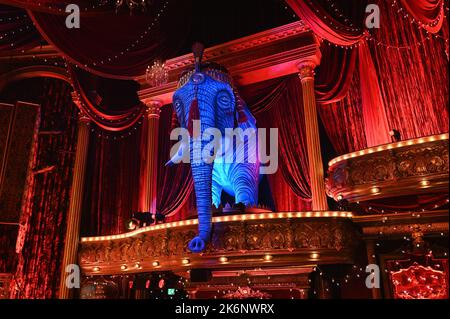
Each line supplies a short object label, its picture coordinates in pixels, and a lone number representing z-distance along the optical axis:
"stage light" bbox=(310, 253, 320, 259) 6.63
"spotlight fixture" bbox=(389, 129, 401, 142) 6.53
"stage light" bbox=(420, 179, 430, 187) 5.47
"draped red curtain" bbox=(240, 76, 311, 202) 8.41
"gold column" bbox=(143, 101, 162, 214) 9.52
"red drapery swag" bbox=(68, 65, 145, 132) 9.11
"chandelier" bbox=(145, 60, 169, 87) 7.23
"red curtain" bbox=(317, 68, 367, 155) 7.81
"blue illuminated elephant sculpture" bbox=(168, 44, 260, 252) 6.86
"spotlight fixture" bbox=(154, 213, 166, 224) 8.36
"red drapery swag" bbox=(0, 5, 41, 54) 7.56
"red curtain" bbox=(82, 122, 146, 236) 10.10
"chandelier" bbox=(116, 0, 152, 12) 6.69
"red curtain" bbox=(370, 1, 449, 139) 6.31
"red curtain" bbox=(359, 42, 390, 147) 7.29
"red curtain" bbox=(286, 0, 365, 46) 6.14
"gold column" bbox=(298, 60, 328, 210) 7.65
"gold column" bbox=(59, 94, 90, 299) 9.41
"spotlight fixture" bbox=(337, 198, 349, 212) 6.94
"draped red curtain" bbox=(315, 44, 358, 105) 7.80
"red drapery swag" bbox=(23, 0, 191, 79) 7.13
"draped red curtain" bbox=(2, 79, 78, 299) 9.78
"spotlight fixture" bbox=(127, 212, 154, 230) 8.45
